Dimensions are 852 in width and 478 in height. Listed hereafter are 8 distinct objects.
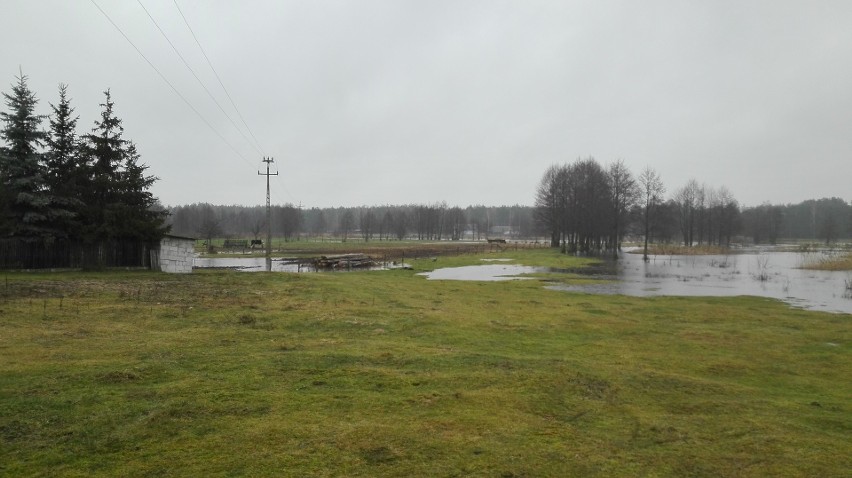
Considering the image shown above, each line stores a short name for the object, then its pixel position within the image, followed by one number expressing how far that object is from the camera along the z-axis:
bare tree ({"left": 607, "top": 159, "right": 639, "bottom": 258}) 80.69
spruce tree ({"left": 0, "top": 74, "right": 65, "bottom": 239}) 24.78
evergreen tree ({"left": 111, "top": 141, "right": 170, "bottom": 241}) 27.08
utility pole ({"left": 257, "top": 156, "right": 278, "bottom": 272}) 38.54
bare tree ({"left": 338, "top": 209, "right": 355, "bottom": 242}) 146.49
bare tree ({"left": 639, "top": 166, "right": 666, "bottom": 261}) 74.12
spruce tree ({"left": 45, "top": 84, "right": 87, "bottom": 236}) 26.31
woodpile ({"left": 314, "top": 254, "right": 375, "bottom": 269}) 44.41
